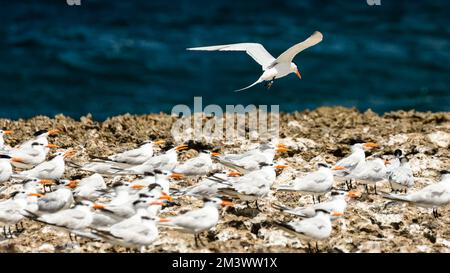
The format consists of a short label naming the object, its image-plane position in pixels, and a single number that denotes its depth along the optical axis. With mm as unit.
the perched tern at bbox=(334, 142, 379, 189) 20375
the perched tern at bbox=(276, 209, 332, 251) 16812
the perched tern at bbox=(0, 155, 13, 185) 19953
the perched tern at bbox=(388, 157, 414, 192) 19937
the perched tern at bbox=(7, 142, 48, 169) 21141
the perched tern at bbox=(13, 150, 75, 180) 20250
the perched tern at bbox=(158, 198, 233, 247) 16937
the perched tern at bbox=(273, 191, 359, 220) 17781
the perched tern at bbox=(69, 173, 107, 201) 18859
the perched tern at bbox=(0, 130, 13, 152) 22703
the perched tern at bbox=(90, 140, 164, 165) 21156
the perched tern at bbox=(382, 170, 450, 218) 18578
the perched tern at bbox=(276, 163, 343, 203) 19250
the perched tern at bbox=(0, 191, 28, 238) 17547
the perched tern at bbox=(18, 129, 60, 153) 21844
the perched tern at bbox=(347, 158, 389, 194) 20094
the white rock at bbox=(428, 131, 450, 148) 23656
